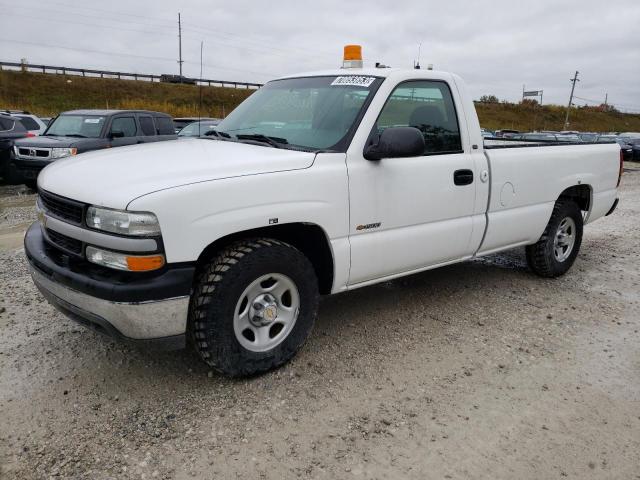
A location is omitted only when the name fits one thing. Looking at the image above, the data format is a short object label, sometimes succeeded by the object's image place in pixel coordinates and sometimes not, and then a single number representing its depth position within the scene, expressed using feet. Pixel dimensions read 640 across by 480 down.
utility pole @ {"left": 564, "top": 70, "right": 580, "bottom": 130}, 209.14
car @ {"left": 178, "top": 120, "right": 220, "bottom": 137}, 40.42
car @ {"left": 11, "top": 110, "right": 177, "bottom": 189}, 31.58
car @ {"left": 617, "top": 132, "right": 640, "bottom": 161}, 78.48
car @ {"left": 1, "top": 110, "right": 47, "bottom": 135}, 39.32
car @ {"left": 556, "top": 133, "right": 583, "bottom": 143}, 64.98
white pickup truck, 8.82
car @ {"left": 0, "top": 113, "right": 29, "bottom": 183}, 35.45
